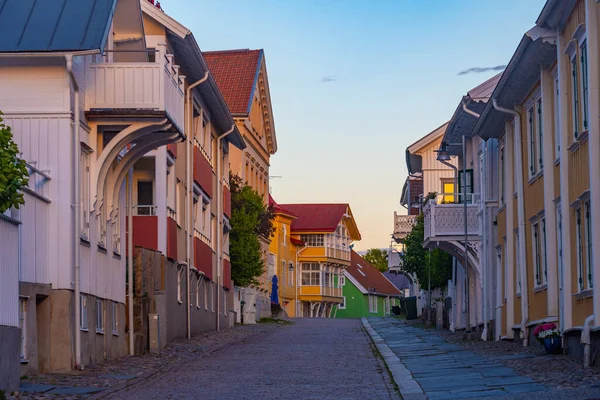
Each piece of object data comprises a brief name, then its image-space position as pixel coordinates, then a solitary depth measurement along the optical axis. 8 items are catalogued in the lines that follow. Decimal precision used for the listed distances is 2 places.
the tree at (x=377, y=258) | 149.98
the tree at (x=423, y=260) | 41.25
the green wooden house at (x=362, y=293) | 102.19
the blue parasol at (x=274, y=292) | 60.75
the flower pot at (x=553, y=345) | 20.52
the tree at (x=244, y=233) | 45.69
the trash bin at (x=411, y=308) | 56.00
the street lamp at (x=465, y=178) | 31.47
